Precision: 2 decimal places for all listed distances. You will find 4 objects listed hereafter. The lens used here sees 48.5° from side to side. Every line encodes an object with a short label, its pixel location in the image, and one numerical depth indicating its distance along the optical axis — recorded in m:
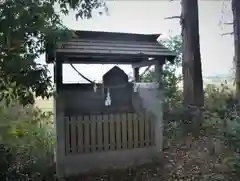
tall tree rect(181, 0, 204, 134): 7.36
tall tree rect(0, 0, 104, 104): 2.74
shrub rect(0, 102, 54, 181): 3.80
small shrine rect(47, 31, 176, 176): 4.68
